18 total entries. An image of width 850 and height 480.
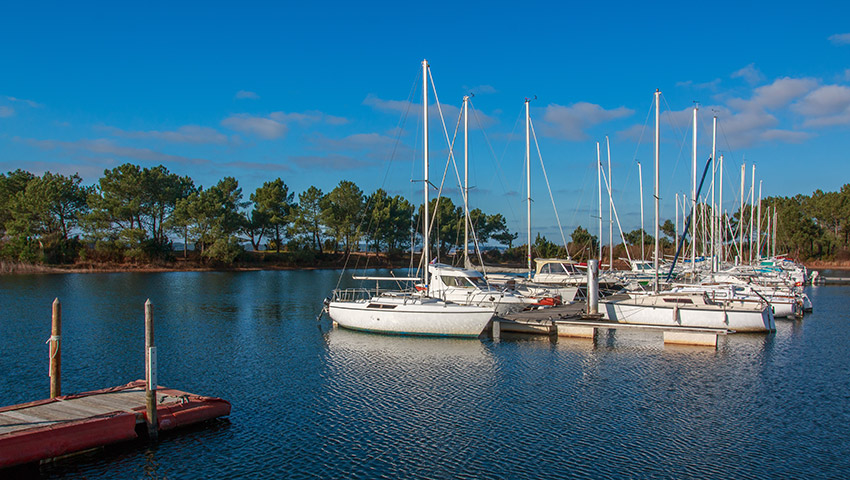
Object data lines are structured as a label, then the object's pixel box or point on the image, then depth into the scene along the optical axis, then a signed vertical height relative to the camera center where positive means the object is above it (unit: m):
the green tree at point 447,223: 109.84 +4.94
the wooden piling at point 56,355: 15.37 -2.77
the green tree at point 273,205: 100.06 +7.70
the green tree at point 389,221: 103.88 +5.23
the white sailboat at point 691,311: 29.25 -3.20
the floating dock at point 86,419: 12.29 -3.94
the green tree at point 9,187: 83.75 +9.40
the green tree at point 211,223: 86.25 +4.12
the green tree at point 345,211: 99.38 +6.57
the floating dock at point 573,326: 26.69 -3.77
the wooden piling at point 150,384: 14.12 -3.21
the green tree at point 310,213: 99.19 +6.23
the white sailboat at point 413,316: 27.83 -3.22
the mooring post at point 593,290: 30.72 -2.18
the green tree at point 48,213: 78.69 +5.35
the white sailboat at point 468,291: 32.50 -2.33
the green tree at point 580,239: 93.25 +1.56
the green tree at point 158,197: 86.06 +7.91
